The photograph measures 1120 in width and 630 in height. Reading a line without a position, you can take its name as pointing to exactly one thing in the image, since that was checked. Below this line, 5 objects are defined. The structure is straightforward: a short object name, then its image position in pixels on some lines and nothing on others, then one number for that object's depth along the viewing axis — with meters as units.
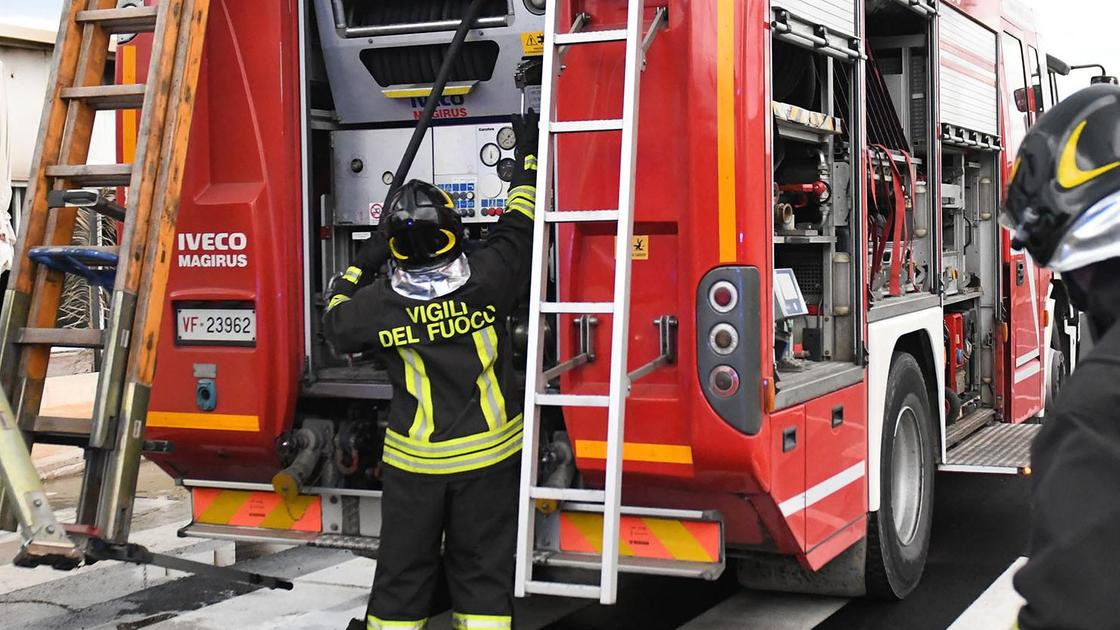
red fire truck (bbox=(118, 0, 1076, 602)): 4.15
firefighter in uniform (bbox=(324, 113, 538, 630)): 4.38
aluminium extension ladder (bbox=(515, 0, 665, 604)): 3.84
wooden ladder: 4.28
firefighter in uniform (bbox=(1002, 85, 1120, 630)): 1.60
